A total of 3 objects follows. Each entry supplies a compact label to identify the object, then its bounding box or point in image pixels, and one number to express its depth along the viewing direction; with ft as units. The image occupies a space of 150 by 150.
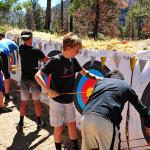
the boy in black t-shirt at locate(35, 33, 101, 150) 10.16
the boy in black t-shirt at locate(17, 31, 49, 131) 13.95
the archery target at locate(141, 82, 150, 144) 10.76
